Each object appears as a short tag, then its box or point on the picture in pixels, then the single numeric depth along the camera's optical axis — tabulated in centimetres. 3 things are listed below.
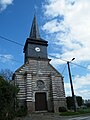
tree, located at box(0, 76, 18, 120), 786
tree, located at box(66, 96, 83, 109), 1571
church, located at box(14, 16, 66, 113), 1324
